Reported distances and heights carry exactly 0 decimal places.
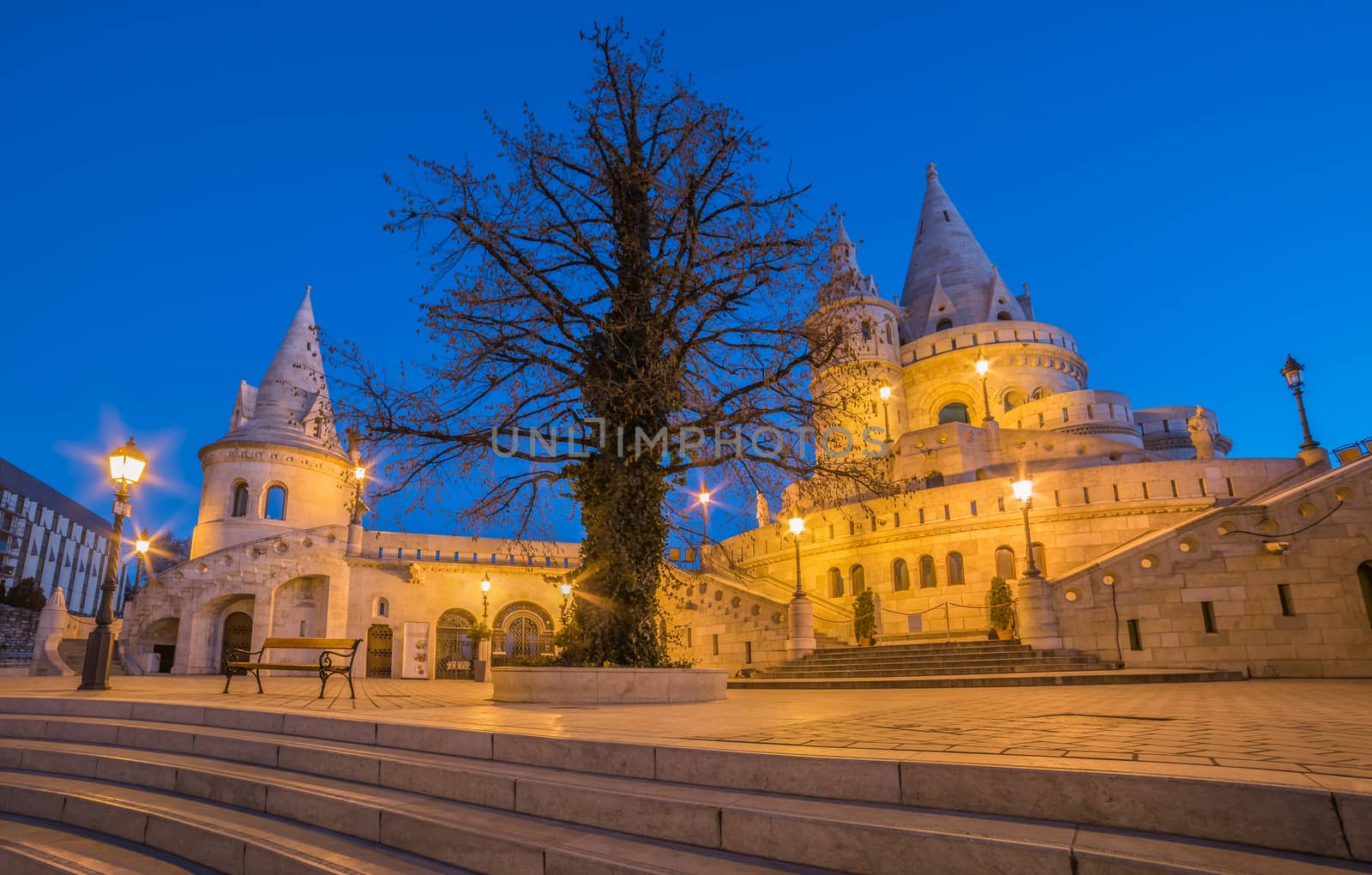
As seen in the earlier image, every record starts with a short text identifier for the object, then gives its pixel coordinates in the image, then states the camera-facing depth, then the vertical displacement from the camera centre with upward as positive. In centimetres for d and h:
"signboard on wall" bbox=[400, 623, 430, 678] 3416 +3
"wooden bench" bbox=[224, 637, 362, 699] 989 -9
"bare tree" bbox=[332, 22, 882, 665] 1054 +380
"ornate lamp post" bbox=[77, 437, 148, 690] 1255 +127
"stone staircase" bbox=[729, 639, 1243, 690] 1552 -66
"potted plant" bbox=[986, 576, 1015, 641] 2114 +78
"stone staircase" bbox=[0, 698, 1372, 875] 295 -80
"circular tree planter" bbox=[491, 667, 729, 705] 974 -47
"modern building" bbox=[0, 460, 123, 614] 6681 +1110
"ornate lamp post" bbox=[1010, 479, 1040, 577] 1806 +323
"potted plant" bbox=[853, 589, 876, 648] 2350 +62
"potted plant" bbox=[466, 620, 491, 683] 3212 +64
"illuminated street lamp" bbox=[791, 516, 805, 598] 2000 +291
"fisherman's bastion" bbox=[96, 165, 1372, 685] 1670 +299
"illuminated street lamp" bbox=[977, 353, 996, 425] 3994 +1328
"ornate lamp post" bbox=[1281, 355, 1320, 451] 2096 +672
